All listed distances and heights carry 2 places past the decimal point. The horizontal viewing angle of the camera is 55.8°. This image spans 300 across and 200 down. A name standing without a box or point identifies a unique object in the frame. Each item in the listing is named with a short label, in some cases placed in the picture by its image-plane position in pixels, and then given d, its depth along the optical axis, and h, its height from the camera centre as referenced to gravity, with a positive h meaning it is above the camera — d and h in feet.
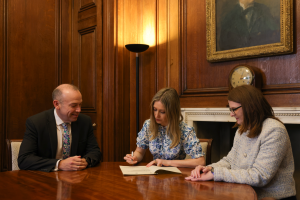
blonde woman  7.31 -0.86
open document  6.11 -1.53
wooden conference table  4.59 -1.54
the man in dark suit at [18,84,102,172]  6.63 -0.97
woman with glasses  5.42 -1.04
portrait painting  8.96 +2.51
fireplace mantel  8.51 -0.46
